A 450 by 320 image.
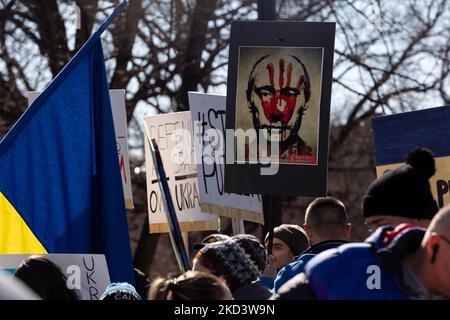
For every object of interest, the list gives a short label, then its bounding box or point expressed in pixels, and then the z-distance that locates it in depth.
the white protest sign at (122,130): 11.46
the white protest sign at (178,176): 12.14
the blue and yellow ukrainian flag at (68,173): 8.38
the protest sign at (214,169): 10.97
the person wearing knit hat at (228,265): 6.41
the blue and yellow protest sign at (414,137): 9.47
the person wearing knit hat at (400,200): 5.66
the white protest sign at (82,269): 7.62
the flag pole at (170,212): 7.08
